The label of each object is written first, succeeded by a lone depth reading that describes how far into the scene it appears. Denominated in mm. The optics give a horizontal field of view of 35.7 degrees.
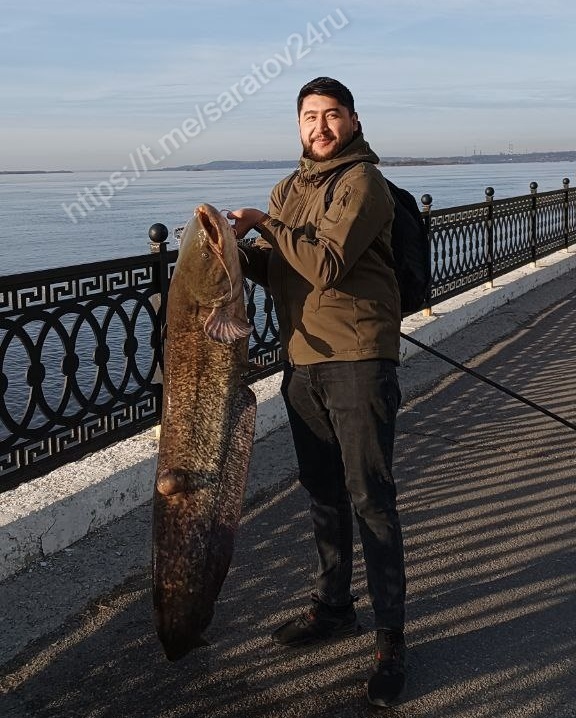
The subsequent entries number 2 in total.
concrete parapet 4176
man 2852
